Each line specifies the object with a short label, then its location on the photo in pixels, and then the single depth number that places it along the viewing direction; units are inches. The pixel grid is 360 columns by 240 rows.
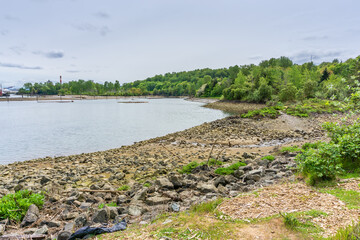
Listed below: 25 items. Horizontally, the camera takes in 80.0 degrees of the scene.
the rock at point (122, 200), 295.0
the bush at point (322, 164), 260.8
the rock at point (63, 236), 193.0
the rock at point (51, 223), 230.4
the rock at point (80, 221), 216.1
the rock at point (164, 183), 332.8
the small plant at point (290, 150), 539.3
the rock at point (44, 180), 407.1
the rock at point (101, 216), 224.8
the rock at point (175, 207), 245.4
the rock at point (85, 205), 276.0
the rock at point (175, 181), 345.1
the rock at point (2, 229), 221.0
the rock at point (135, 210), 245.1
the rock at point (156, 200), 274.5
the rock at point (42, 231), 211.4
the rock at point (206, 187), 305.3
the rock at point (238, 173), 380.2
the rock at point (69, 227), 206.4
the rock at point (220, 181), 344.5
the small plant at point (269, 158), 476.9
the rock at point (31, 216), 239.1
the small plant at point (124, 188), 362.3
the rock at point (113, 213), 241.8
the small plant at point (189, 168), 451.4
